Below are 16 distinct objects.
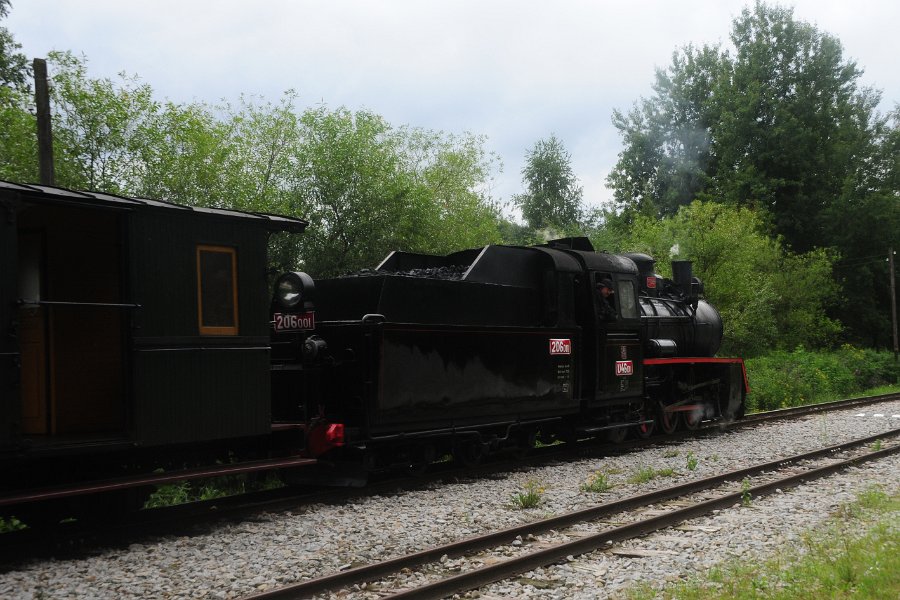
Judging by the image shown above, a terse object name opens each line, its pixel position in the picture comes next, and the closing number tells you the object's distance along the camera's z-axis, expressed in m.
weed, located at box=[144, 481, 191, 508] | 10.56
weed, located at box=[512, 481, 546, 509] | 8.11
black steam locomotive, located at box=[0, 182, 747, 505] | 6.57
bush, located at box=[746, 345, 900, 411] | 23.08
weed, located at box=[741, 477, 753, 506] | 8.26
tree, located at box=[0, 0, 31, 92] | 23.98
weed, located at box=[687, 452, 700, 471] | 10.35
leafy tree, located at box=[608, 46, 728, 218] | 46.84
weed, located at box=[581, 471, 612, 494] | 9.00
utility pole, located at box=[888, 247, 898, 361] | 38.26
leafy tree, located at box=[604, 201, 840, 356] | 26.67
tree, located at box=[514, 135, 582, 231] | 56.44
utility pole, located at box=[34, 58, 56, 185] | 10.26
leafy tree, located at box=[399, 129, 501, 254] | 20.16
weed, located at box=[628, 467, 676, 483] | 9.60
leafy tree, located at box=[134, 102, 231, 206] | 16.00
